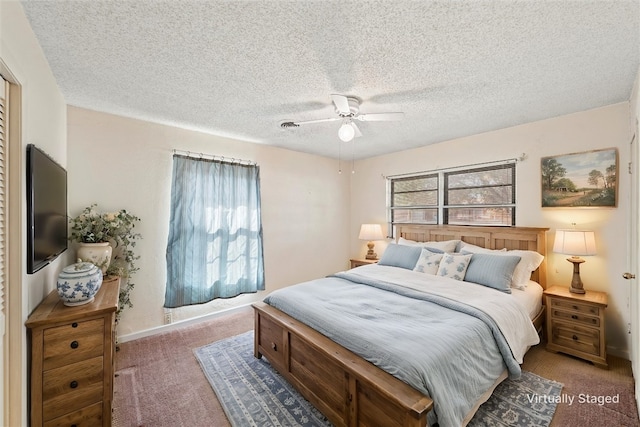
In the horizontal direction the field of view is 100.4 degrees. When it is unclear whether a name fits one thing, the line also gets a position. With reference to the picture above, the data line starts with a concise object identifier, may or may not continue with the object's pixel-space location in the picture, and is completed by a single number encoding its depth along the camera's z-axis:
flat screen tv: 1.42
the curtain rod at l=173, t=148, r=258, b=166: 3.30
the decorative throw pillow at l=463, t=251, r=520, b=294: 2.63
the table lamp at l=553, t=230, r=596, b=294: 2.54
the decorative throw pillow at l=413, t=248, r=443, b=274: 3.19
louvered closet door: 1.24
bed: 1.42
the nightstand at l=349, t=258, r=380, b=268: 4.38
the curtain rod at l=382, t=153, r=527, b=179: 3.20
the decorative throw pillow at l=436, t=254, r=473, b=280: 2.92
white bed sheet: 2.49
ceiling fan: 2.31
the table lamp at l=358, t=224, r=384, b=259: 4.46
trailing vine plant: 2.49
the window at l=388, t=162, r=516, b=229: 3.39
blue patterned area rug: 1.81
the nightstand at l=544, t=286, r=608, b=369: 2.38
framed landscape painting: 2.61
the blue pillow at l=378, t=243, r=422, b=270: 3.48
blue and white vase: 1.62
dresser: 1.46
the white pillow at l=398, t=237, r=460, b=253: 3.44
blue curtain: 3.20
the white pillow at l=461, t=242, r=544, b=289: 2.75
